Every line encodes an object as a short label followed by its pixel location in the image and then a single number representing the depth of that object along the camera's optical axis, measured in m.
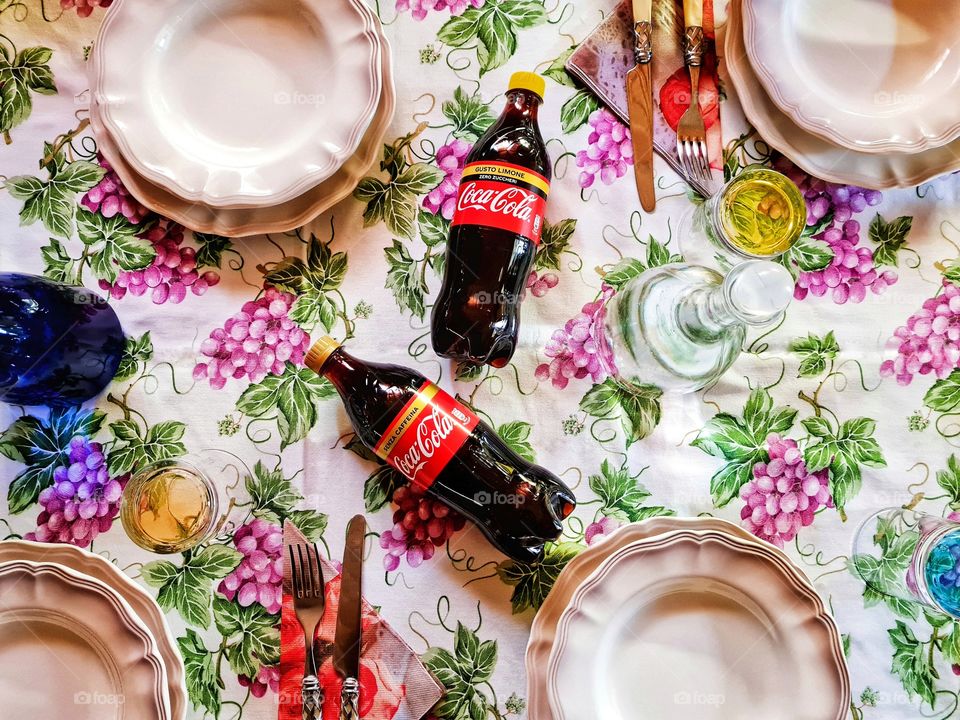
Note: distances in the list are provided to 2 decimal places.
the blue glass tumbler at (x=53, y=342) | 0.84
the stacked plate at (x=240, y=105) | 0.94
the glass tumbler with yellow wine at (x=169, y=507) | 0.86
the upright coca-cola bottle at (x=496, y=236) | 0.88
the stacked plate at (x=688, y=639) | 0.83
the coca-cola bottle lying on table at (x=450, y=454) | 0.85
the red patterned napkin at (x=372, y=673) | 0.89
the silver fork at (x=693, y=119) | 0.98
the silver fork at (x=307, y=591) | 0.90
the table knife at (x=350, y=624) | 0.87
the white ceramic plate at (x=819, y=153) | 0.97
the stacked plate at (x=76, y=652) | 0.81
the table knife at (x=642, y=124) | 0.99
